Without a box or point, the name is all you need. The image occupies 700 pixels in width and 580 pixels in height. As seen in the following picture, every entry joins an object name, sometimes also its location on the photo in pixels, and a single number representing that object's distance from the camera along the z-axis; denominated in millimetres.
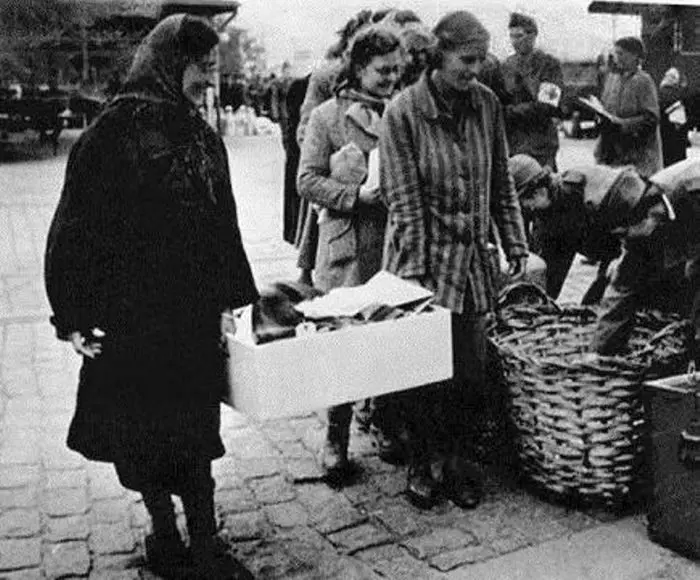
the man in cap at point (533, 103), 5457
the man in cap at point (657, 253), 3117
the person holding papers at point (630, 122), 5555
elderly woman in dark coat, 2576
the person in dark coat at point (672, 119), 4727
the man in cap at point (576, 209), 3182
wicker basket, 3080
